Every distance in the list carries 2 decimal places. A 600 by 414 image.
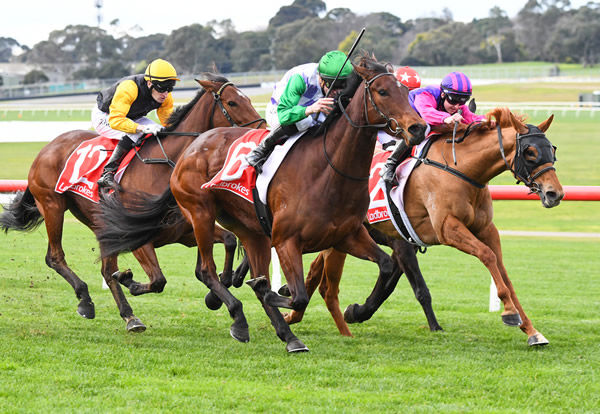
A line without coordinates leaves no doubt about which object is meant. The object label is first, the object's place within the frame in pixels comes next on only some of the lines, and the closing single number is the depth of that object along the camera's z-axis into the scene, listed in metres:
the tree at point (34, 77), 143.50
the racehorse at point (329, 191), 9.62
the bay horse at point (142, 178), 12.68
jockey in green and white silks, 10.24
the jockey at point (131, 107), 12.86
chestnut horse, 10.73
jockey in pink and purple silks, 11.95
